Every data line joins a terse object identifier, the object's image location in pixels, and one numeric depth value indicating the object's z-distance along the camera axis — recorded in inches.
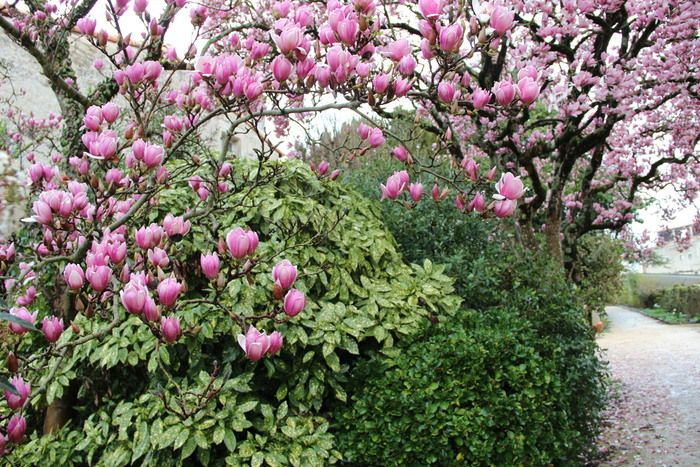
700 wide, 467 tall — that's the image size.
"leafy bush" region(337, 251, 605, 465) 125.7
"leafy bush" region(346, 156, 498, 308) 180.2
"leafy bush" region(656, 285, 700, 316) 741.3
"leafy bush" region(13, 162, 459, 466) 120.0
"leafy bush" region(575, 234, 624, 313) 558.6
